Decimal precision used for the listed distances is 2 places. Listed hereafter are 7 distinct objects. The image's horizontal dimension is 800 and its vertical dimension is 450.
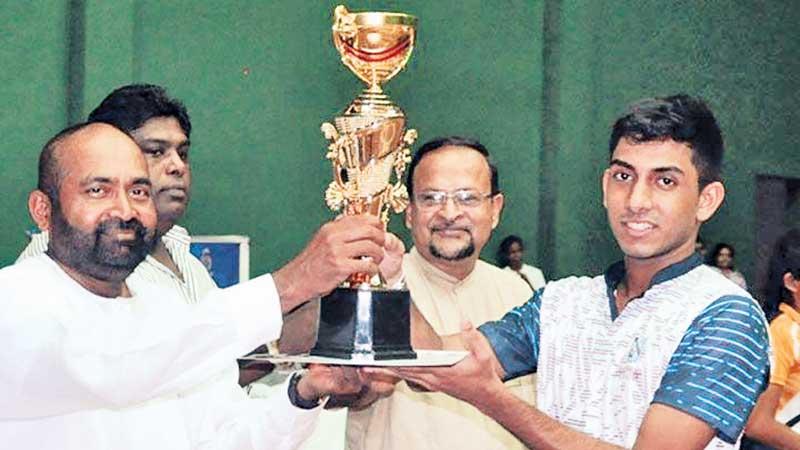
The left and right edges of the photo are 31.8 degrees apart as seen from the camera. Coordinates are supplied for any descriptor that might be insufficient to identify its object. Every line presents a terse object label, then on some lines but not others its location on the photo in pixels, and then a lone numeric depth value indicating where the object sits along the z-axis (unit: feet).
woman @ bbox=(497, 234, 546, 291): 30.09
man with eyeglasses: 13.15
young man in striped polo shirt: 9.20
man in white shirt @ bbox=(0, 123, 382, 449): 8.89
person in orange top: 14.38
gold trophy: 10.40
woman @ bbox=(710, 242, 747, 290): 33.14
